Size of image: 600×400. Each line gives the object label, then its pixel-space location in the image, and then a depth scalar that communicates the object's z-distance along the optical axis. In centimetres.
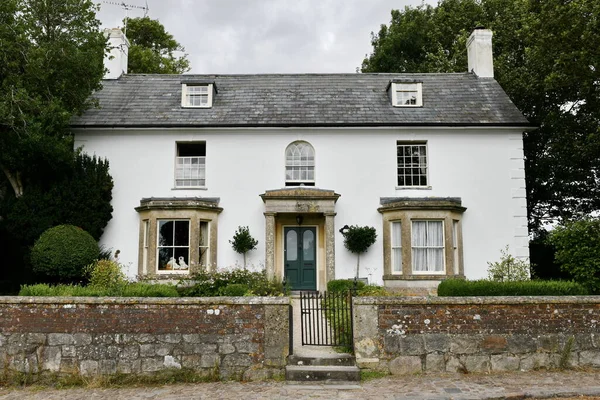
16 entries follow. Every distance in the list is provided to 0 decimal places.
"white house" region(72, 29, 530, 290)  1664
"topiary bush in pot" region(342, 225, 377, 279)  1667
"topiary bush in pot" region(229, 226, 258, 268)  1664
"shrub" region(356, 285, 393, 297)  1349
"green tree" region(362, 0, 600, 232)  1688
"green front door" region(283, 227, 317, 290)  1748
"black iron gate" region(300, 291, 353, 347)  908
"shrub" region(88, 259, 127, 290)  1491
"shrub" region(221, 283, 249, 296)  1190
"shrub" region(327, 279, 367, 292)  1491
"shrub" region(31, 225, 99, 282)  1473
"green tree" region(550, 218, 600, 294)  1314
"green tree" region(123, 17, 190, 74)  3012
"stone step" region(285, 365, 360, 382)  798
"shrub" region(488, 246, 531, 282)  1578
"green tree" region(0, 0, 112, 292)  1484
